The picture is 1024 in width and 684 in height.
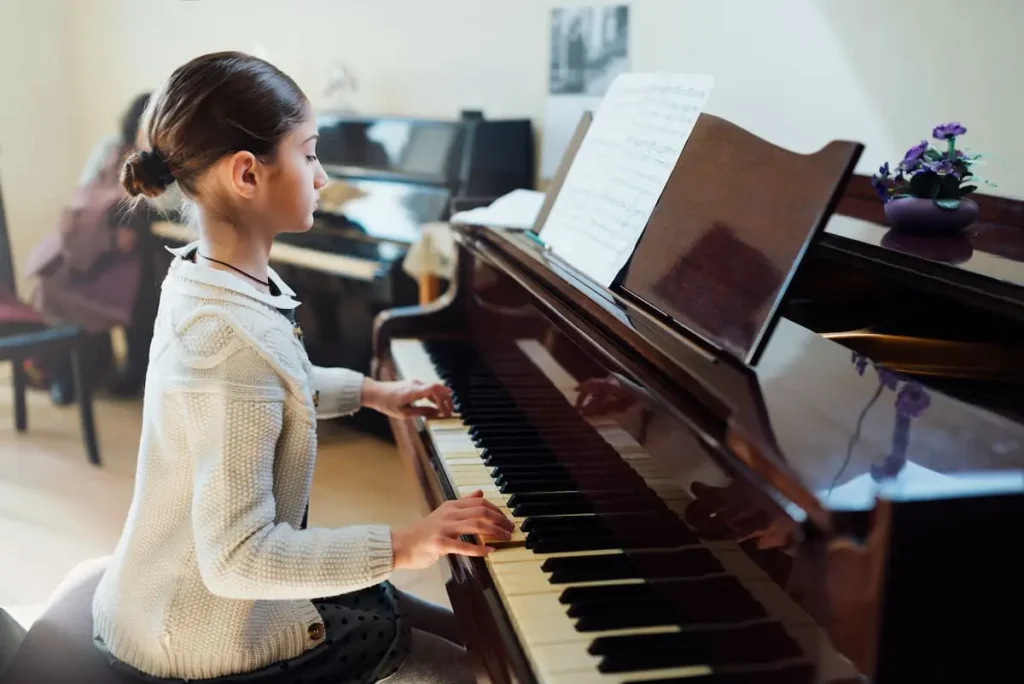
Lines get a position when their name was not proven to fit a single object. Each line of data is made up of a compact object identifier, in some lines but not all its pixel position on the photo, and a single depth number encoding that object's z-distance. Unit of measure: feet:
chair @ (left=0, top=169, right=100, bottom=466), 10.80
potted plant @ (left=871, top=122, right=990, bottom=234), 4.77
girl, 3.52
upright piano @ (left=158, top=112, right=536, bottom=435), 10.51
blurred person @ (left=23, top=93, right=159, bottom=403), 12.42
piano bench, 3.90
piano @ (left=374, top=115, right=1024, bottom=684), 2.12
